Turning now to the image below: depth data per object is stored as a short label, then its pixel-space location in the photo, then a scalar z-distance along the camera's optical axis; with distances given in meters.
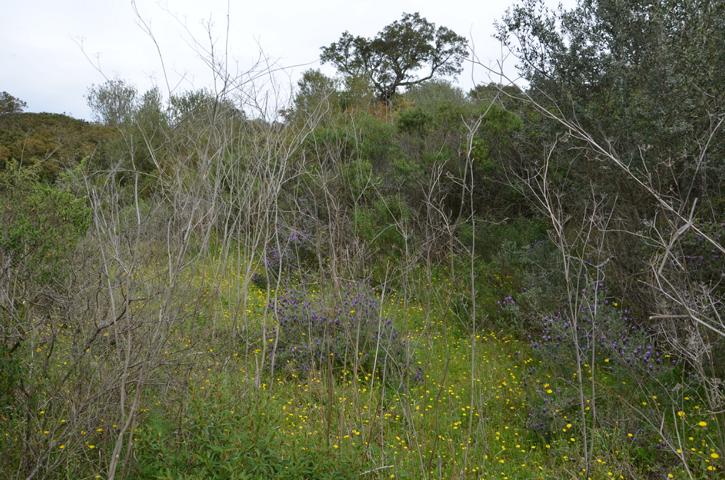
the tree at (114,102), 15.69
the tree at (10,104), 18.26
